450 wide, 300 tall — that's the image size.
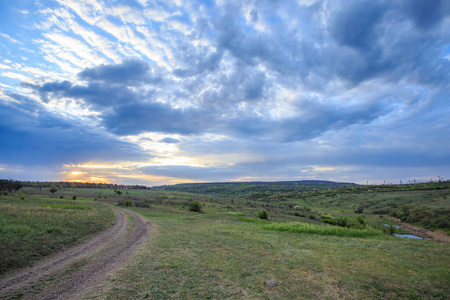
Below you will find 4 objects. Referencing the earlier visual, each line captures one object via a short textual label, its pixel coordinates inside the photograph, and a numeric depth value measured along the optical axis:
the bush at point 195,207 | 44.17
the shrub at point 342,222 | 32.19
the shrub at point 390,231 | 30.50
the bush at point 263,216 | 33.84
